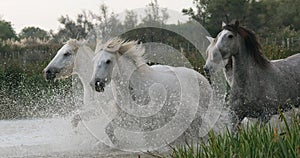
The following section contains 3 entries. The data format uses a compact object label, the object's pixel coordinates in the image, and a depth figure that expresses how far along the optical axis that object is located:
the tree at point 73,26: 61.09
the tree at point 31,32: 104.26
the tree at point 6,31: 86.78
